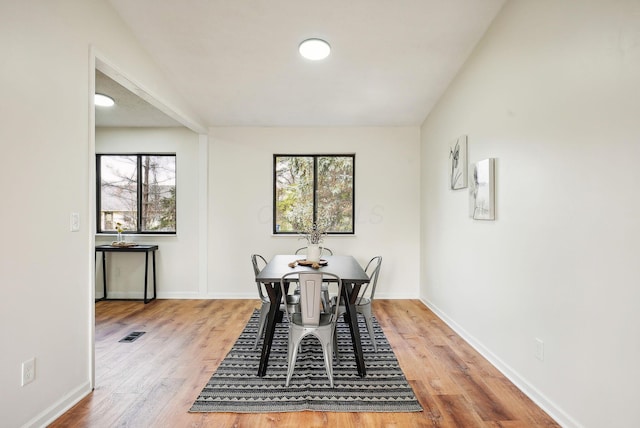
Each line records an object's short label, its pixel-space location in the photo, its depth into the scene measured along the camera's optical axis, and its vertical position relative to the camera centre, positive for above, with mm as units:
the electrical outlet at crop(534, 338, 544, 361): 2062 -867
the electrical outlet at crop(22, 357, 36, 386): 1708 -834
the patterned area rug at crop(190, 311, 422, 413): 2033 -1192
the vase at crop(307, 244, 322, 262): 3129 -357
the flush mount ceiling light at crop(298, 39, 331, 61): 2871 +1535
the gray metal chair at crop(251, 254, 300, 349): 2828 -804
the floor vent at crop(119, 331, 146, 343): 3088 -1187
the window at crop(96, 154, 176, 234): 4660 +362
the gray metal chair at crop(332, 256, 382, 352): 2770 -815
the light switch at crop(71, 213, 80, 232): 2045 -33
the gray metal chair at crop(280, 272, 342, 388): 2180 -763
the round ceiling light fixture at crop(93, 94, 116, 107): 3465 +1282
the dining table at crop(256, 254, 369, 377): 2381 -636
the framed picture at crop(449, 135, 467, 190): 3129 +548
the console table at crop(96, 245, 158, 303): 4258 -462
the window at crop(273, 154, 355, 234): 4656 +359
